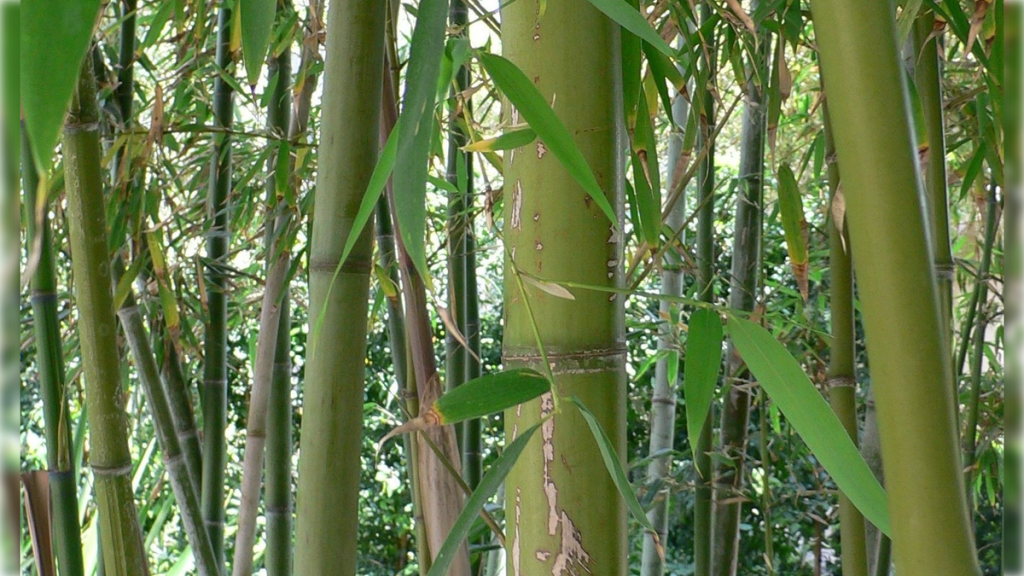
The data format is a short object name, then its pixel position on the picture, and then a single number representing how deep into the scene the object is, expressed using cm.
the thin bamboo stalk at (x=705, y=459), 100
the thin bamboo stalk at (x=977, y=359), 110
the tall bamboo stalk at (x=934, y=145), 73
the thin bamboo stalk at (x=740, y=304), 108
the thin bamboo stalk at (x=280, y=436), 103
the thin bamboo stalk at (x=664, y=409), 127
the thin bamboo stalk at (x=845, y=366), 73
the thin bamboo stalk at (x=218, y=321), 103
